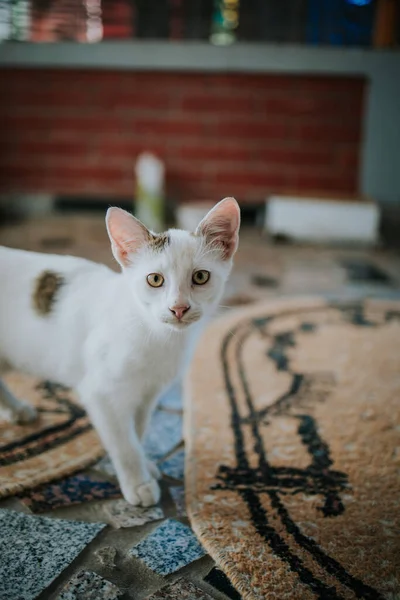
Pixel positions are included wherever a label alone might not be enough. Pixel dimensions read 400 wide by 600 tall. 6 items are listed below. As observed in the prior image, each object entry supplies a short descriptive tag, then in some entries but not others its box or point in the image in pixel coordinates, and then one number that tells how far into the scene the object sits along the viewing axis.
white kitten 0.59
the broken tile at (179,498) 0.62
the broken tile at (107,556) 0.56
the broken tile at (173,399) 0.80
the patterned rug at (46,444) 0.65
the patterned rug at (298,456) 0.56
